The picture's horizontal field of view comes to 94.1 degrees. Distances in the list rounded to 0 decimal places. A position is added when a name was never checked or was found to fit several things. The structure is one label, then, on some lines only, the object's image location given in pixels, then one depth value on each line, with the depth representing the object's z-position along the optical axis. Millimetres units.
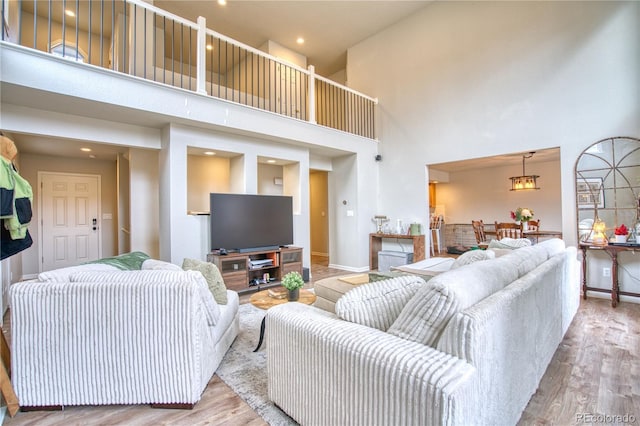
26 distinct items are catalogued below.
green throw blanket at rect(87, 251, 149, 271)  2154
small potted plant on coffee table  2729
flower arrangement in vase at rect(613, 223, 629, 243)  3607
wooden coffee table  2533
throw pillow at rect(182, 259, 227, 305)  2412
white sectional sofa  1047
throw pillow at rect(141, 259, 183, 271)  2032
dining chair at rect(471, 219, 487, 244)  6362
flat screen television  4348
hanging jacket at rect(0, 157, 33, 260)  1584
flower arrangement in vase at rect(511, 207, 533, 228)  5559
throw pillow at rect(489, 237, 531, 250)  3233
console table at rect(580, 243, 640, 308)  3502
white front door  5488
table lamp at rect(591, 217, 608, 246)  3715
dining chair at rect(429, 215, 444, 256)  7816
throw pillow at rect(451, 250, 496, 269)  2273
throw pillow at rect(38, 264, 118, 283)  1723
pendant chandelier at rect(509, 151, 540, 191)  6137
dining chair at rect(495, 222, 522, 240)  5504
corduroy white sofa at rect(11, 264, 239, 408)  1690
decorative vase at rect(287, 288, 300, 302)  2755
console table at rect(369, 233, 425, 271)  5664
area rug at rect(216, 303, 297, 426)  1740
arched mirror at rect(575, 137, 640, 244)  3719
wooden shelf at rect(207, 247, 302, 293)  4305
